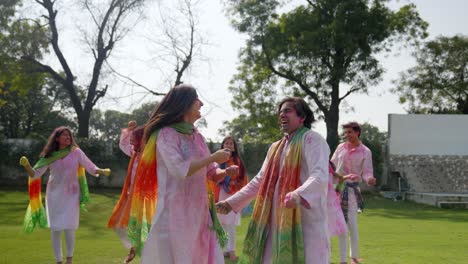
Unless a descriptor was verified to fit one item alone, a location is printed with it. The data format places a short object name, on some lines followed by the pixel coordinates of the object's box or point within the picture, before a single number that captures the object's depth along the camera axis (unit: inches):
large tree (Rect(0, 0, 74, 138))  1232.8
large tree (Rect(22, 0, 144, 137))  1239.5
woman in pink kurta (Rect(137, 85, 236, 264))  175.0
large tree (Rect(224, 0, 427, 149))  1186.6
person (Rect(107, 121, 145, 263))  219.3
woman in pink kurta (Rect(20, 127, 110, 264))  318.3
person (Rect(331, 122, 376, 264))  330.6
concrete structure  1169.4
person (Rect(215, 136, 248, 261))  374.0
